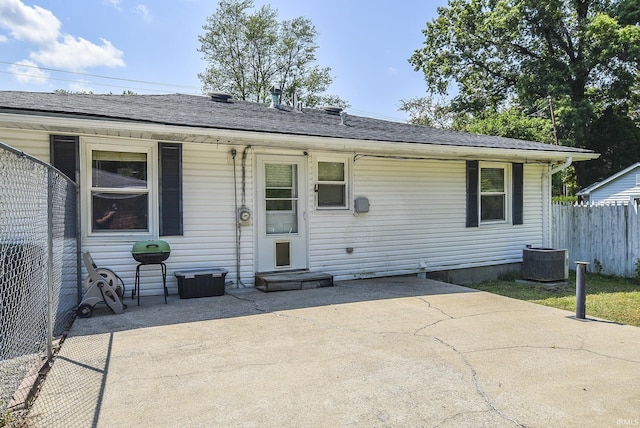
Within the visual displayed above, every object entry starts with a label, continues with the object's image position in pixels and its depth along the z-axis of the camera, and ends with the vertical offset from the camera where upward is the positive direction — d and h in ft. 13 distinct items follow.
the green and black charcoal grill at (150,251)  18.79 -1.58
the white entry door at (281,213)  23.58 +0.03
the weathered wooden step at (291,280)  21.94 -3.45
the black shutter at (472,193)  29.50 +1.28
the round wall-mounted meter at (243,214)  22.59 +0.00
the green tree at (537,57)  65.72 +26.66
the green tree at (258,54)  89.10 +33.45
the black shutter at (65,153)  18.76 +2.72
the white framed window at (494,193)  30.48 +1.33
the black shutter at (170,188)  20.76 +1.29
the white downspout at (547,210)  32.71 +0.09
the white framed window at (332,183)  25.17 +1.78
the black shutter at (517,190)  31.04 +1.54
